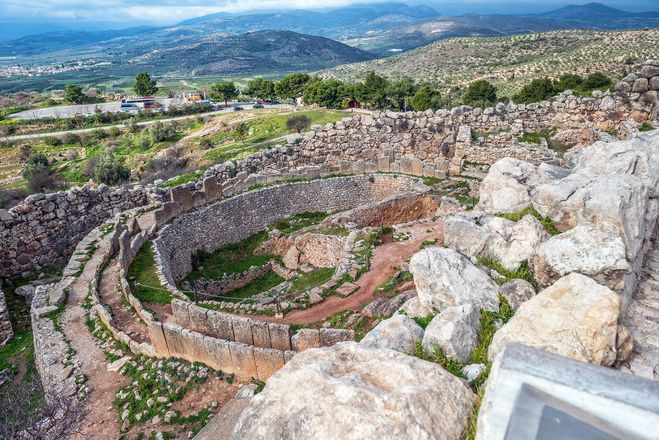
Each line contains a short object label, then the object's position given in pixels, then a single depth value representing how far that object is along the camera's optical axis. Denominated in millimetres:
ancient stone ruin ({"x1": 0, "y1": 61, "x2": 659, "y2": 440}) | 4238
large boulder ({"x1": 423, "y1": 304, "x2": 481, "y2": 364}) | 5371
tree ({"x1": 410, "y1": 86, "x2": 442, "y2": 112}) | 49750
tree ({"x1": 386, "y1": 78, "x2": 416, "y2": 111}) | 59650
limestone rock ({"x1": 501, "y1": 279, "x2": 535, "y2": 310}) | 6327
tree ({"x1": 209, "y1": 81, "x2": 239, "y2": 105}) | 88438
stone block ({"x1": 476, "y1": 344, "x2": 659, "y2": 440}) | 3281
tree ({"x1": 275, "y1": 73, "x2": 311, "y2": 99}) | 78188
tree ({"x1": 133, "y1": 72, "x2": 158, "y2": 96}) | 104750
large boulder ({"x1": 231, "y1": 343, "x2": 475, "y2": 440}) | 4047
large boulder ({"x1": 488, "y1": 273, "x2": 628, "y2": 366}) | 4742
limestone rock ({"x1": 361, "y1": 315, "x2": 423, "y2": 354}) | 5652
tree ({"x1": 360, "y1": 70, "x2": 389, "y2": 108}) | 60156
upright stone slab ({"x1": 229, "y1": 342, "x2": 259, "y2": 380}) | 10477
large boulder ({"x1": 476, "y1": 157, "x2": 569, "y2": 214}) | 8188
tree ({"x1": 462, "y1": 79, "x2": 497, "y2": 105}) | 49781
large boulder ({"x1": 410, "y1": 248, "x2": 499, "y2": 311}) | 6395
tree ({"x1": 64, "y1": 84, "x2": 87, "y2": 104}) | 95944
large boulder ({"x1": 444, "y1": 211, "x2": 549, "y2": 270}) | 7133
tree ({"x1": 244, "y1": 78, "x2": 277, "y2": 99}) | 87062
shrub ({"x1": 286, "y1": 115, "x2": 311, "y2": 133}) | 50562
